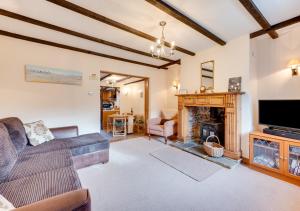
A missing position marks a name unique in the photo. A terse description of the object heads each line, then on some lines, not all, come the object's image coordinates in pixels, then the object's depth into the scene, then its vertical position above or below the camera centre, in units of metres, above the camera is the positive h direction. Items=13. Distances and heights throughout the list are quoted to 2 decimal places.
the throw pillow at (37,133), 2.58 -0.51
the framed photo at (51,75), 3.24 +0.69
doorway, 5.53 +0.01
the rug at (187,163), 2.55 -1.17
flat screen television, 2.47 -0.18
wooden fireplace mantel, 3.09 -0.24
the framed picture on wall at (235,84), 3.19 +0.42
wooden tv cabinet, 2.36 -0.88
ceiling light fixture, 2.61 +1.42
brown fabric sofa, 1.03 -0.74
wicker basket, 3.13 -0.98
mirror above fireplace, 3.80 +0.76
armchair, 4.39 -0.72
